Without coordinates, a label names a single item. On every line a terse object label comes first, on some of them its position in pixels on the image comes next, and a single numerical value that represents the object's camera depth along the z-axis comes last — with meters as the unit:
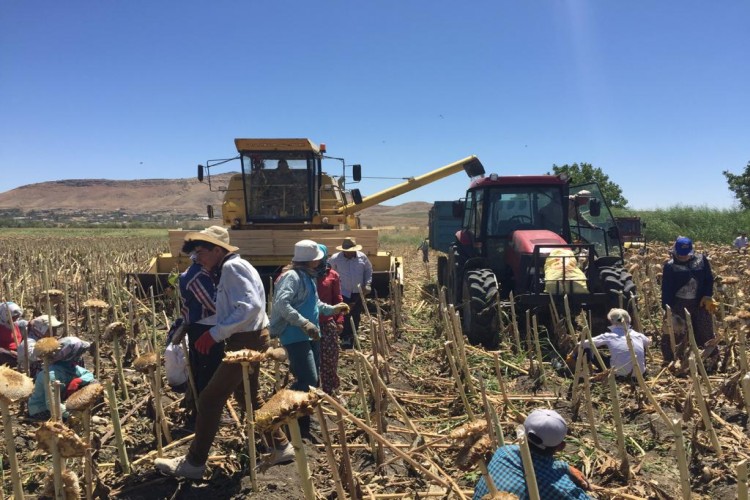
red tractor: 6.47
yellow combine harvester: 9.27
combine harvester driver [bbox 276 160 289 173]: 10.62
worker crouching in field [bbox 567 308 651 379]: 4.90
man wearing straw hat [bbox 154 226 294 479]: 3.35
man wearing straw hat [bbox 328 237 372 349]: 6.86
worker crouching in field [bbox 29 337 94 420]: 4.07
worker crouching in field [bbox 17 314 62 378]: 4.40
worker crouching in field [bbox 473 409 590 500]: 2.42
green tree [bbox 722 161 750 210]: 32.19
